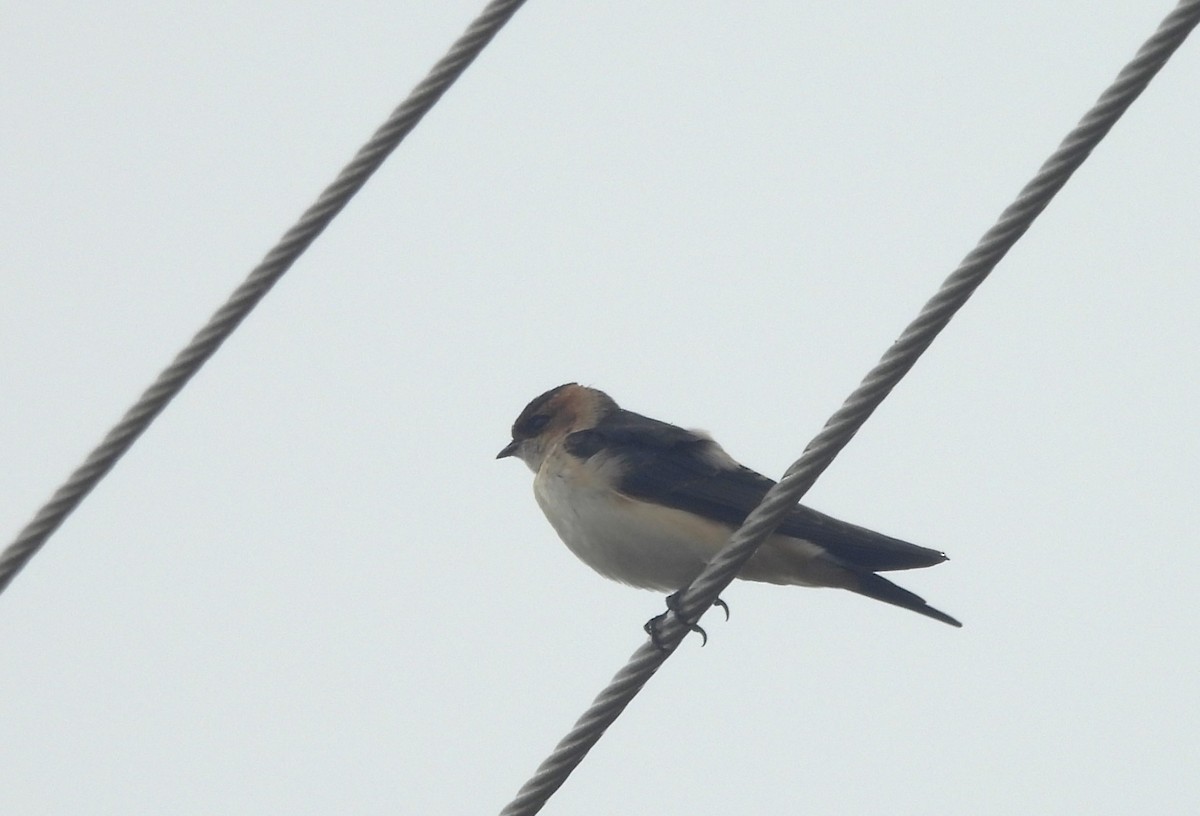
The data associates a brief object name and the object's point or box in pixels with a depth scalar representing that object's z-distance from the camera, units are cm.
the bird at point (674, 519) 1045
